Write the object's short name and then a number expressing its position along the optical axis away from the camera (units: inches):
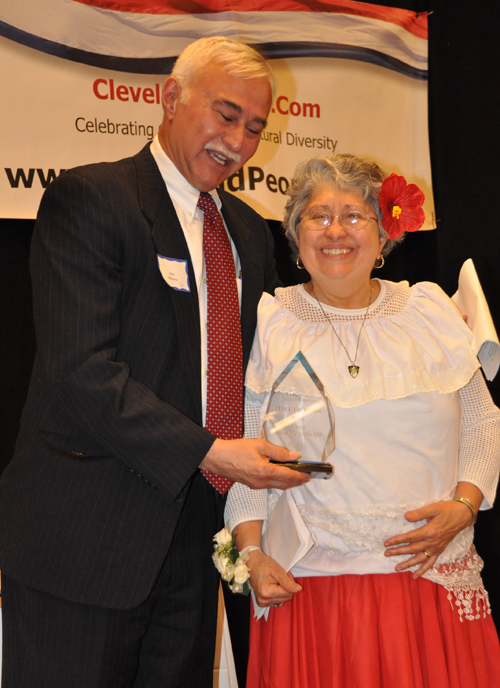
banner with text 109.3
